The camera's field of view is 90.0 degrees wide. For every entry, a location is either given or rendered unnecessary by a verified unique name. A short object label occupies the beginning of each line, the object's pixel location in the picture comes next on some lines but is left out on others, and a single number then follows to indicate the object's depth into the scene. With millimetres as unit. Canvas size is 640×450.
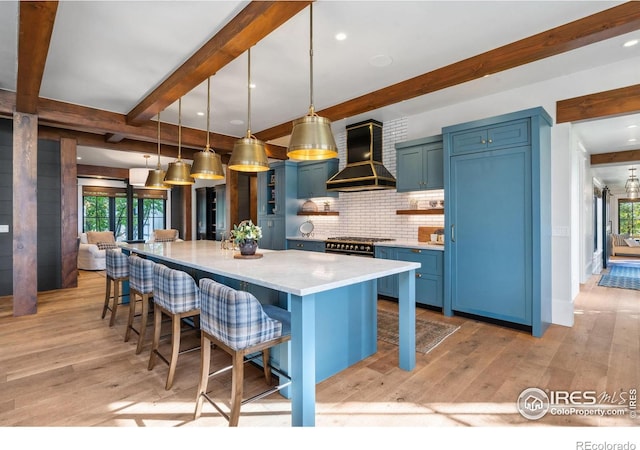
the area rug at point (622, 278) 5883
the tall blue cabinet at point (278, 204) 6203
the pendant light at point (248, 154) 2863
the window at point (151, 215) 11172
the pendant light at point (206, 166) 3363
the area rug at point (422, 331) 3125
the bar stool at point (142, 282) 2842
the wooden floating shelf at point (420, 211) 4535
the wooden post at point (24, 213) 3998
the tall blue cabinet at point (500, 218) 3318
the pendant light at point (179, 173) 3756
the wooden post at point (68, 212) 5629
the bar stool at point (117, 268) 3621
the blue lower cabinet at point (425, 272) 4090
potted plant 2941
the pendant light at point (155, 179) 4266
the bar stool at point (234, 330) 1763
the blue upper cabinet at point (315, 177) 5754
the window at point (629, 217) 13234
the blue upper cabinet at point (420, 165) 4301
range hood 4816
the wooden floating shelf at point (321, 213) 5977
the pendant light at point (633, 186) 8957
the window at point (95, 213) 10070
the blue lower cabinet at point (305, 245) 5441
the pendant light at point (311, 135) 2258
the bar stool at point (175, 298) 2328
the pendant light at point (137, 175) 7566
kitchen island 1766
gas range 4684
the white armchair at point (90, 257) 7449
